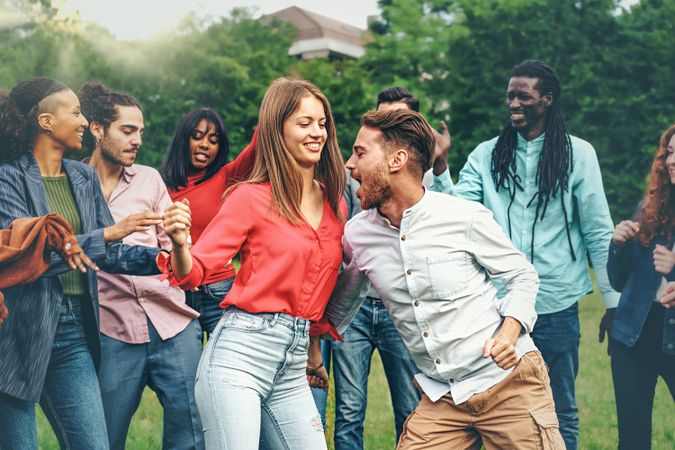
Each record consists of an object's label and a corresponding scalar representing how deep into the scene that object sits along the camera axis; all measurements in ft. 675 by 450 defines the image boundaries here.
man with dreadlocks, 15.42
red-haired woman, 15.35
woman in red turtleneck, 14.29
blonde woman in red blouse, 9.71
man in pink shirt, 13.38
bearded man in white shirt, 10.42
